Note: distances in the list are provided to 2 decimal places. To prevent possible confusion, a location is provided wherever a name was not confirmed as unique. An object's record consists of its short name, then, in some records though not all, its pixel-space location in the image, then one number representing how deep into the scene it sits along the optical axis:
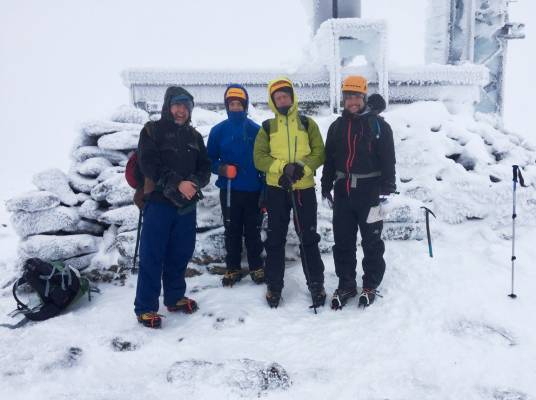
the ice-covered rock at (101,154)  7.32
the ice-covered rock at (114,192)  6.55
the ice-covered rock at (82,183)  6.93
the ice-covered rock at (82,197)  6.80
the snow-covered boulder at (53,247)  6.07
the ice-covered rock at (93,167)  7.05
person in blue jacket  5.48
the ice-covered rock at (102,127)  7.32
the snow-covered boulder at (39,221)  6.28
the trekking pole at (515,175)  5.21
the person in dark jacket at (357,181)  4.78
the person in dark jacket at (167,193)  4.55
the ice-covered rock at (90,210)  6.65
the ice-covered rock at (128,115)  7.73
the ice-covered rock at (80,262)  6.22
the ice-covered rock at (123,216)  6.37
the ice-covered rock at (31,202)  6.22
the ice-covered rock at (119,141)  7.12
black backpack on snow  5.15
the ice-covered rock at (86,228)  6.53
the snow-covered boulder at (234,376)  3.54
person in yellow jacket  4.83
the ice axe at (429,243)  5.82
